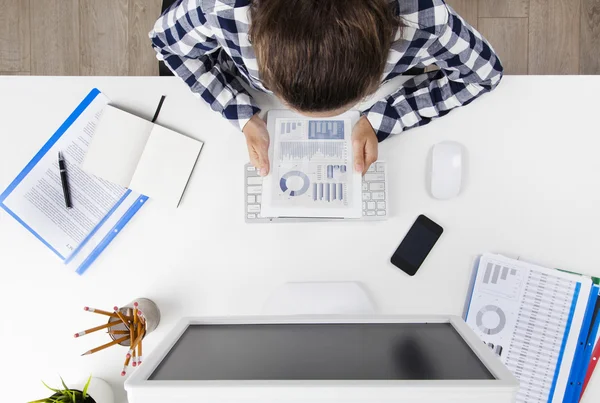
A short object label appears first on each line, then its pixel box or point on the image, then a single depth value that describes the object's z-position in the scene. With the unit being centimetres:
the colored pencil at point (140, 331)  76
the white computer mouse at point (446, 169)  82
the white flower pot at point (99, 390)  81
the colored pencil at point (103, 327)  71
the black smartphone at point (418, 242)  85
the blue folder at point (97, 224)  85
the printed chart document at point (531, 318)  82
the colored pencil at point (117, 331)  76
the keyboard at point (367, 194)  84
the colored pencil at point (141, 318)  77
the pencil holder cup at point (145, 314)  78
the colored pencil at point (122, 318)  75
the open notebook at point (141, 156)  84
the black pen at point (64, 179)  84
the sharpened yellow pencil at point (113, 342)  73
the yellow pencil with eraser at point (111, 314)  75
